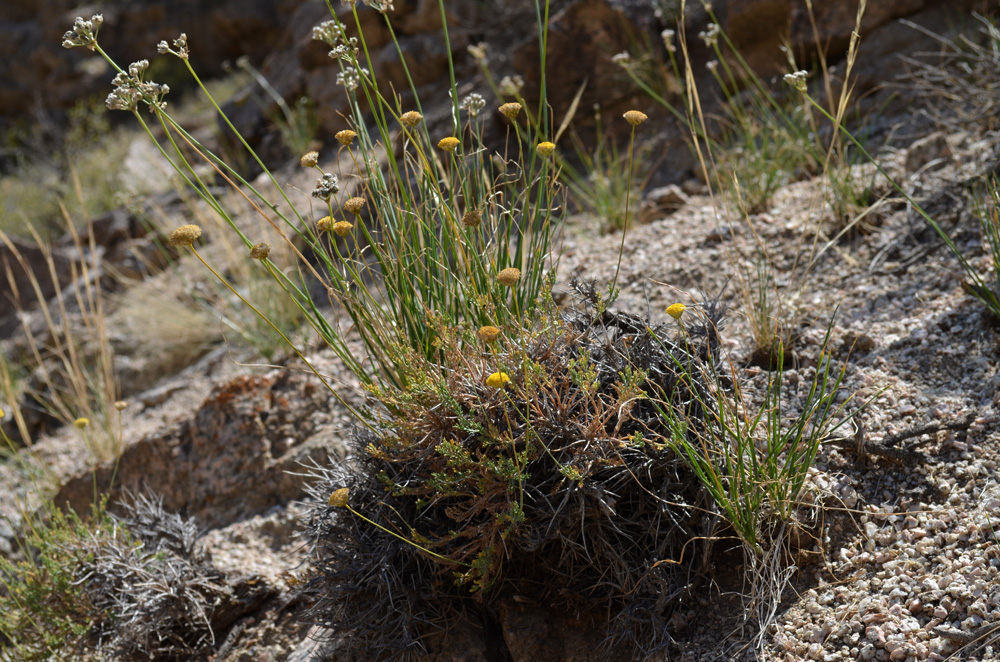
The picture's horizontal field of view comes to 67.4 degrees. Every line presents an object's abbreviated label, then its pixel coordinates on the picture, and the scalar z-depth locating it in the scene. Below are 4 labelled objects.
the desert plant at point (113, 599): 2.38
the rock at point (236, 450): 3.05
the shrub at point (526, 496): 1.80
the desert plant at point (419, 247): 1.92
